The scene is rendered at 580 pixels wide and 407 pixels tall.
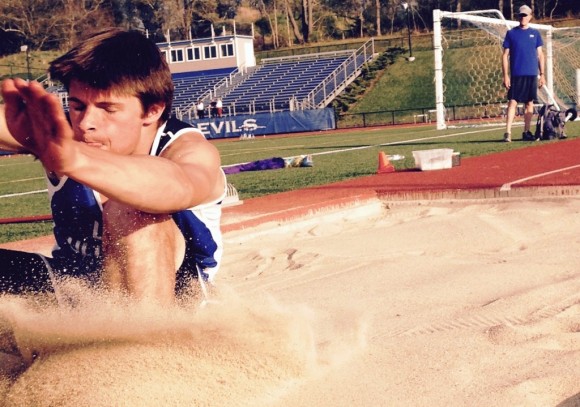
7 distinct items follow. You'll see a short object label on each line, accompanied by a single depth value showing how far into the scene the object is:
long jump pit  2.55
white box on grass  9.62
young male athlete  2.46
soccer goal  19.09
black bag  13.70
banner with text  34.78
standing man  13.88
